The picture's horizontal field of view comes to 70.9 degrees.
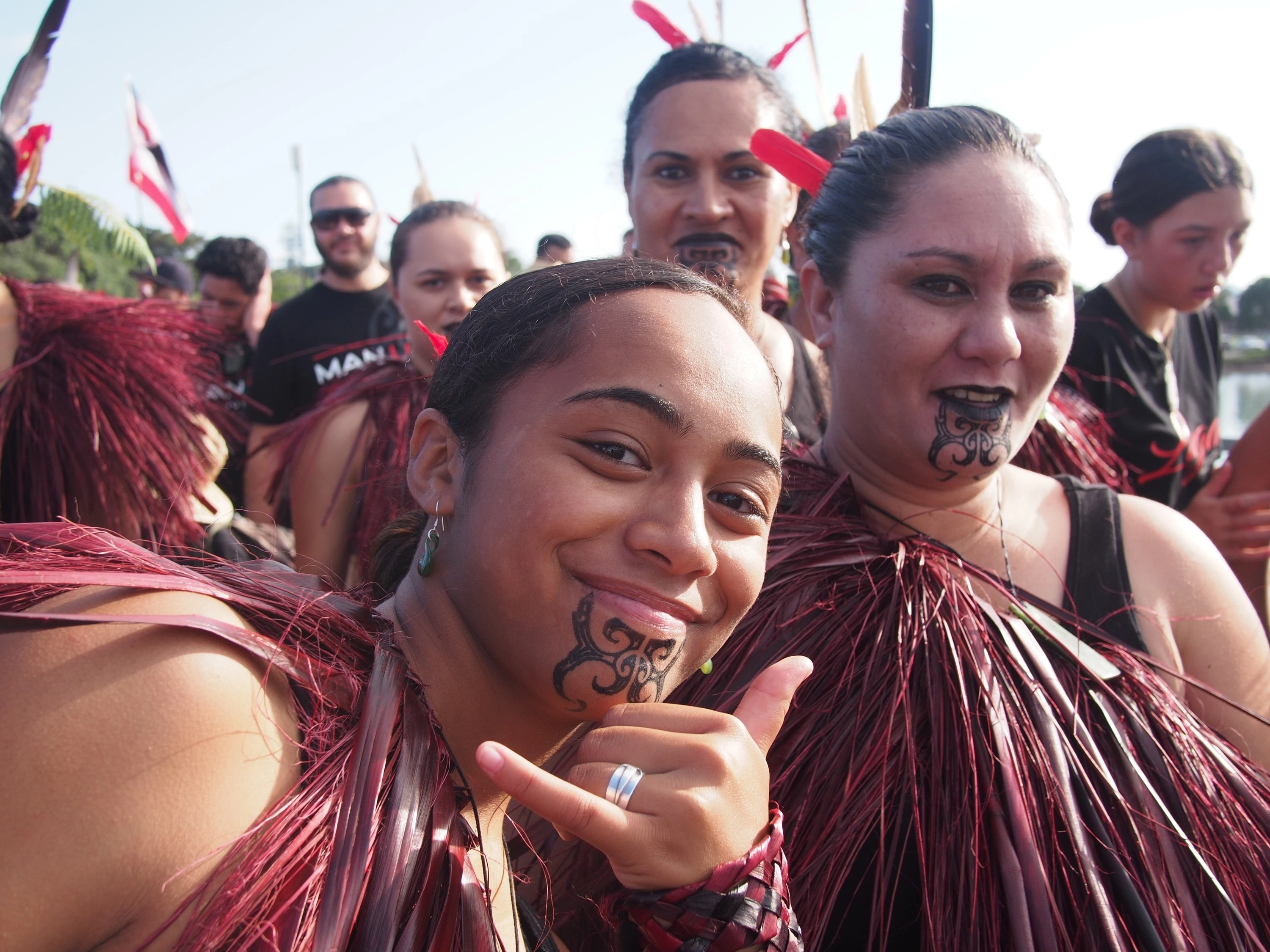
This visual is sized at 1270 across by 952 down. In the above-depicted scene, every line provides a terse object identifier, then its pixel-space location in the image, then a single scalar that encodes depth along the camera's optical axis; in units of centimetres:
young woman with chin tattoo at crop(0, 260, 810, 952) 93
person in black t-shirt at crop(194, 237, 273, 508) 589
